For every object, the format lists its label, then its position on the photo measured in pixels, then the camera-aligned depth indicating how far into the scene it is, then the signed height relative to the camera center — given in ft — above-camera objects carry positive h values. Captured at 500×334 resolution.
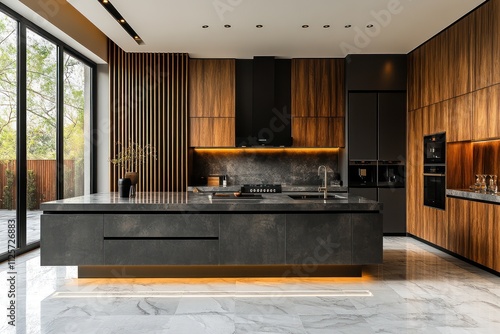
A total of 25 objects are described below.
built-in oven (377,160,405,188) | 22.03 -0.47
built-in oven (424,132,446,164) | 18.03 +0.77
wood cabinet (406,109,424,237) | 20.53 -0.44
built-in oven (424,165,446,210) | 18.08 -0.95
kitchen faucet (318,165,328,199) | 14.19 -0.82
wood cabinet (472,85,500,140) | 14.24 +1.88
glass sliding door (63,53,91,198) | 20.08 +1.96
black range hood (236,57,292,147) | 22.34 +3.47
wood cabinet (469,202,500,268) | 14.21 -2.45
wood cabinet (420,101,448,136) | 18.09 +2.19
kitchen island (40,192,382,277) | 12.94 -2.18
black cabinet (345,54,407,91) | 21.97 +5.02
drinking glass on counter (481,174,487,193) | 16.05 -0.69
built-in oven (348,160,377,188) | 22.00 -0.42
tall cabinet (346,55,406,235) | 21.97 +2.57
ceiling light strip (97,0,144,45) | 15.15 +5.91
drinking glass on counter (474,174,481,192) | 16.35 -0.72
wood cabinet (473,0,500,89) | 14.26 +4.36
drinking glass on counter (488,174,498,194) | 15.30 -0.73
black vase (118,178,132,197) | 14.43 -0.79
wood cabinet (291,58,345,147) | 22.53 +3.23
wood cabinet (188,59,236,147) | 22.41 +3.19
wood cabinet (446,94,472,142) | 16.12 +1.90
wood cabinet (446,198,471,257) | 16.08 -2.46
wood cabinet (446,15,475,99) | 16.02 +4.45
